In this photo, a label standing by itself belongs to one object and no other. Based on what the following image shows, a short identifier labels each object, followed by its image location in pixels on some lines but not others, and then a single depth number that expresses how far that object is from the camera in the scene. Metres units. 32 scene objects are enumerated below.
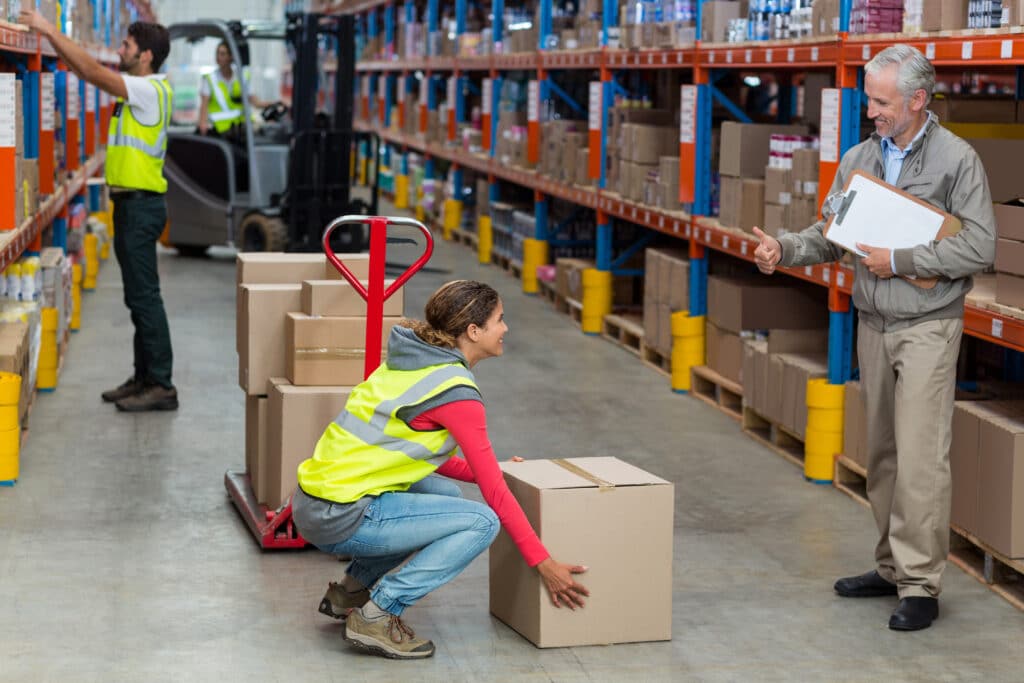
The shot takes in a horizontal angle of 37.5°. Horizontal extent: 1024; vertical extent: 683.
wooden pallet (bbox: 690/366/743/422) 8.26
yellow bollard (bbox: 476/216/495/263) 15.30
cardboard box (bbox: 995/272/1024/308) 5.23
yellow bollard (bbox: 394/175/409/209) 21.91
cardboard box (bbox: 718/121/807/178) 8.23
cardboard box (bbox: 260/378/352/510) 5.50
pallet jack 5.20
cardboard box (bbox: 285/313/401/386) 5.57
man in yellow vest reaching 7.81
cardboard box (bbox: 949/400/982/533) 5.34
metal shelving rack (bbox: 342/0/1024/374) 5.47
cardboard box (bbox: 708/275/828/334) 8.17
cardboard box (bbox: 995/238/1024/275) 5.21
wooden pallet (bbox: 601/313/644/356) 10.24
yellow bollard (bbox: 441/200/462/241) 17.56
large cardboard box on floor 4.48
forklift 13.79
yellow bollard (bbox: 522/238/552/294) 13.01
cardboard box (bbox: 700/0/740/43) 8.52
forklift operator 14.84
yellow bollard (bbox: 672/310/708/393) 8.88
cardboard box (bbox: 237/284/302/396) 5.84
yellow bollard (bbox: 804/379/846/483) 6.79
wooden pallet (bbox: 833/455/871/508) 6.67
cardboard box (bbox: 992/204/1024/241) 5.17
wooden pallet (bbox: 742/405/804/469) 7.40
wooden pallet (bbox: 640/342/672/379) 9.69
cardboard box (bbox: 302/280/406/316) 5.61
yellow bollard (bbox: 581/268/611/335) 10.96
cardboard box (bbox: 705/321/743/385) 8.27
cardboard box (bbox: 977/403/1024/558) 5.06
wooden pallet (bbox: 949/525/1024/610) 5.24
